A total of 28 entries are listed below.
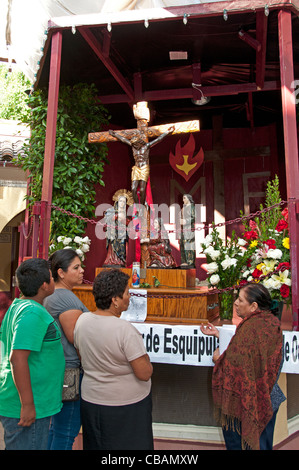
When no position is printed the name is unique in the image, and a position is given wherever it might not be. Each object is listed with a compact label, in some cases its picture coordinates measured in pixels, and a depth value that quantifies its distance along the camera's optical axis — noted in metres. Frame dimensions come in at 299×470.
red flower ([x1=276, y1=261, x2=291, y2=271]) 3.43
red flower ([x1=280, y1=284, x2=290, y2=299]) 3.34
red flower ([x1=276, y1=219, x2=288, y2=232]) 3.62
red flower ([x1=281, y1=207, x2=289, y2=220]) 3.76
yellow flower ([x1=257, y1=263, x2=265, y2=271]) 3.50
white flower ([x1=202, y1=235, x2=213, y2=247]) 4.10
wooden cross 4.97
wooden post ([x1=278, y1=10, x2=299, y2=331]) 3.34
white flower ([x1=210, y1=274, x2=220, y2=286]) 3.84
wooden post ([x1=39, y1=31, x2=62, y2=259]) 4.00
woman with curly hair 1.92
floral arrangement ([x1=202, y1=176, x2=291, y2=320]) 3.43
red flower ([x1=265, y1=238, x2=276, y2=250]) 3.52
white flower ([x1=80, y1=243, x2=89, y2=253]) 5.14
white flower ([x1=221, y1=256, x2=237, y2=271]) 3.80
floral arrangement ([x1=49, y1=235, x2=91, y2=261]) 5.04
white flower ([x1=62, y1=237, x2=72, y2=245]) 5.03
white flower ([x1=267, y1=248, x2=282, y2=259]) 3.42
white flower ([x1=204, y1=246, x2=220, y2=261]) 3.93
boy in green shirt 1.87
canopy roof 4.14
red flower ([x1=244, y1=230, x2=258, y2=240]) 3.88
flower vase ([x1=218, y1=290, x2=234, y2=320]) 3.93
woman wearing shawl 2.15
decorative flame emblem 7.12
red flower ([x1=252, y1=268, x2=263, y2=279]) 3.54
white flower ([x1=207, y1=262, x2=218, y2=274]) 3.90
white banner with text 3.06
